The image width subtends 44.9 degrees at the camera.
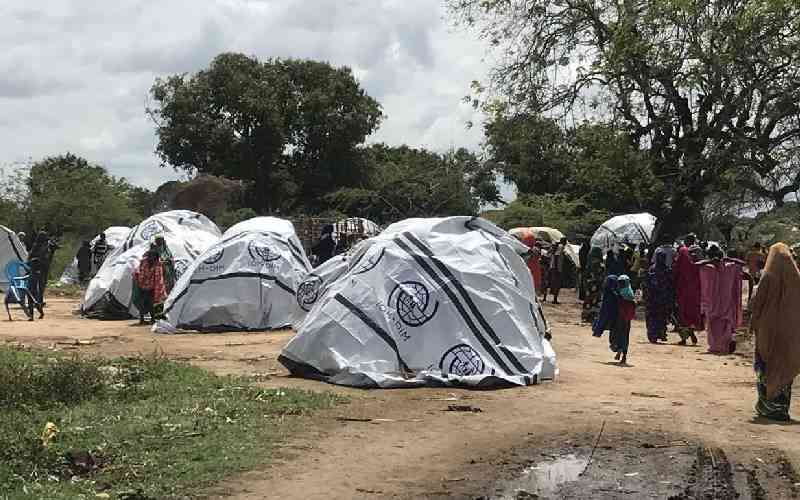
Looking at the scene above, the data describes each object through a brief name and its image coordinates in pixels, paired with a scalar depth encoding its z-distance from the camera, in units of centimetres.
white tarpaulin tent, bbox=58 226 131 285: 2812
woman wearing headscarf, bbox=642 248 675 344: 1550
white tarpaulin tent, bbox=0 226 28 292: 2706
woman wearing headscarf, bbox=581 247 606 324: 2056
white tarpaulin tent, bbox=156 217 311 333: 1638
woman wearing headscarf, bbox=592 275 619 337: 1307
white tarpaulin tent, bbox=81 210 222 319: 1944
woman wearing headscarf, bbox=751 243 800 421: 856
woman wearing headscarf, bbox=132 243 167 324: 1747
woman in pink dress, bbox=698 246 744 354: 1441
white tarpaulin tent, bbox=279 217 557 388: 1005
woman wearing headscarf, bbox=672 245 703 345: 1553
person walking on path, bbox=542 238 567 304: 2447
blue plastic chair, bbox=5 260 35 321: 1889
